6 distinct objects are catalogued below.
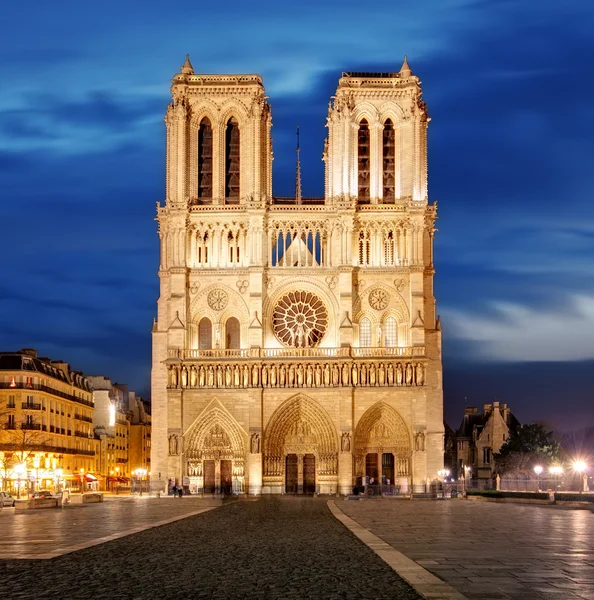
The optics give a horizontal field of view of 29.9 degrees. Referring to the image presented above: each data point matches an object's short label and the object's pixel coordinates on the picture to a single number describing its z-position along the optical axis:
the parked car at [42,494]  55.30
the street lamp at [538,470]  62.61
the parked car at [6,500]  51.72
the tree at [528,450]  82.94
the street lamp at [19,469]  57.72
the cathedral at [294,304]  69.31
